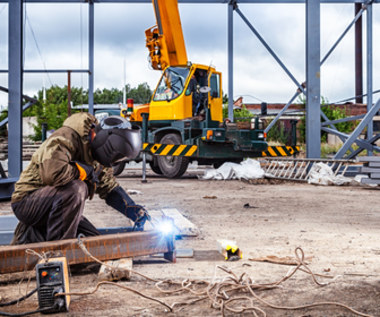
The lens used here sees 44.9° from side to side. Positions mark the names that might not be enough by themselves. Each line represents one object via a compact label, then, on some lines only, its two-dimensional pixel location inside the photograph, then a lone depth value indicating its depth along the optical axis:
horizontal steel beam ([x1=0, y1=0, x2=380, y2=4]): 12.80
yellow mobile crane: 10.52
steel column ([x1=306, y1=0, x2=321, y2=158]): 10.35
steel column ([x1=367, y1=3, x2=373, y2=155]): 13.23
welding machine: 2.26
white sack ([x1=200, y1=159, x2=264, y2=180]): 10.61
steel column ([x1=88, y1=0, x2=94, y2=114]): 13.10
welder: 2.91
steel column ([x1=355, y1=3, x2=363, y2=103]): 23.25
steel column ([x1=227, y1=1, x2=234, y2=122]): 13.89
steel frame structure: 6.76
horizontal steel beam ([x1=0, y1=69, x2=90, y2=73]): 10.51
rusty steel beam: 2.77
